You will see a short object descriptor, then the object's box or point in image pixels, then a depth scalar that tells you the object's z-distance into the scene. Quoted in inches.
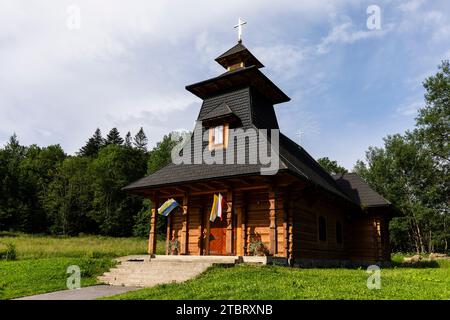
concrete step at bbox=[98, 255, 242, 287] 477.7
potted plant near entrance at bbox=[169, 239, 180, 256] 677.3
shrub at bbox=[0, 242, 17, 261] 763.4
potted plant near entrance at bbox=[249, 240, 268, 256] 564.1
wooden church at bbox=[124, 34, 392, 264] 585.9
